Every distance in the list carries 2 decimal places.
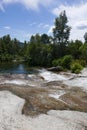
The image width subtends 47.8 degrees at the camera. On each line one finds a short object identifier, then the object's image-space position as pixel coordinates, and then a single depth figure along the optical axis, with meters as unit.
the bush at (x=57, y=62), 24.15
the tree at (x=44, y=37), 49.65
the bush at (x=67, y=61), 22.57
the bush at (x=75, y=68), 17.97
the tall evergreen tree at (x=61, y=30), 30.48
